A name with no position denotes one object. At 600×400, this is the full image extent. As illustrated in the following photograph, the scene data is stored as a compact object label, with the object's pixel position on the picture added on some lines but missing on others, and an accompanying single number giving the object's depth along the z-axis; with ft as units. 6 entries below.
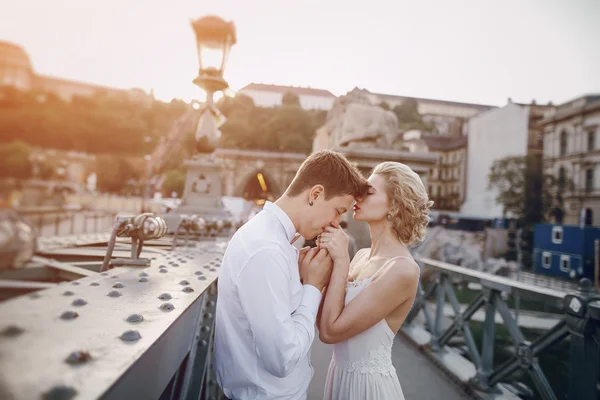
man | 4.61
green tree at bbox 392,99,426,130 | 246.02
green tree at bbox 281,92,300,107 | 275.80
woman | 6.44
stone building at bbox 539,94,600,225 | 123.15
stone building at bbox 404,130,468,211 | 181.95
